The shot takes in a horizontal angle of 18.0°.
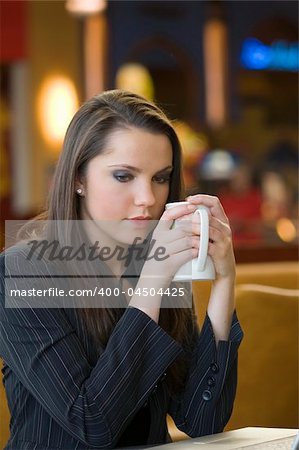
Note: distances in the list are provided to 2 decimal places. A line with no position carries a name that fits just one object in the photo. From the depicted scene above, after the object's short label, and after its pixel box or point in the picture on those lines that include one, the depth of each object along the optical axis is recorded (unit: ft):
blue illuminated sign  38.11
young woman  5.12
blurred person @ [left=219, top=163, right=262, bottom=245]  24.50
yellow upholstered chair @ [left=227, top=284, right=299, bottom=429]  8.83
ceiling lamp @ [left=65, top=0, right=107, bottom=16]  29.73
